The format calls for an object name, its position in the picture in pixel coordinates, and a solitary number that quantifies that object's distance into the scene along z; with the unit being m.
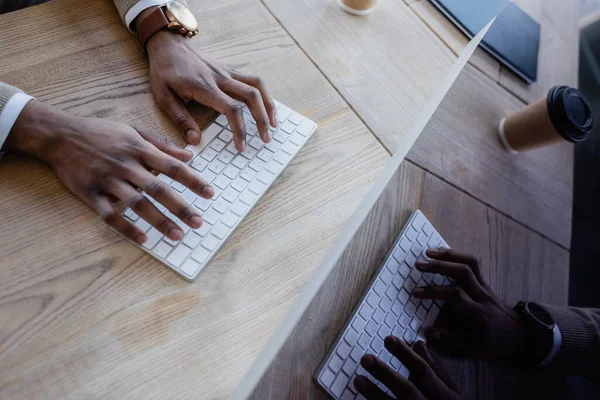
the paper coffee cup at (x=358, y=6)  0.84
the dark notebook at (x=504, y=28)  0.81
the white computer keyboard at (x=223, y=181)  0.52
